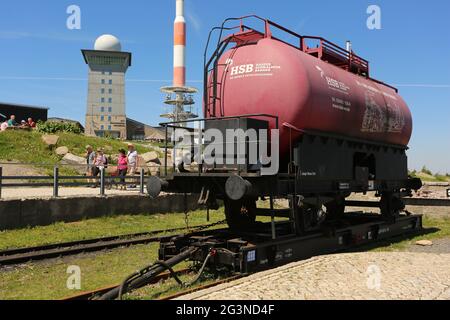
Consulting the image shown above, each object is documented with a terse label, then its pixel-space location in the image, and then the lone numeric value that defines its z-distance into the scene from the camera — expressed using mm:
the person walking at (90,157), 19258
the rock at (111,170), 21181
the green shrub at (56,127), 34625
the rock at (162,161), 31262
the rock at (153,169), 27459
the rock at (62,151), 27677
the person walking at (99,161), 17620
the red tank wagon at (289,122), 8000
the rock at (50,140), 28370
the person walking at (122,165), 16844
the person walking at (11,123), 30366
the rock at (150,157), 30484
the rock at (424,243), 10781
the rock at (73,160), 25933
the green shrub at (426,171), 34762
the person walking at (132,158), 17802
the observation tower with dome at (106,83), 100000
